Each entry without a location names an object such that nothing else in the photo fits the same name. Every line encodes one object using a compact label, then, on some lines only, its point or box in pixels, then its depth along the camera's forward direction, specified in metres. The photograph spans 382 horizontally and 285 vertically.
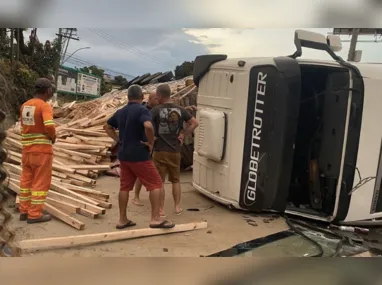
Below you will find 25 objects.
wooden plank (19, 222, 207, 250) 3.79
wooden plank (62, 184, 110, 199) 5.78
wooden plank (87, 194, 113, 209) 5.39
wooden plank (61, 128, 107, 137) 8.37
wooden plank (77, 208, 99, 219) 5.02
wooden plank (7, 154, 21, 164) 6.43
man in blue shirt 4.72
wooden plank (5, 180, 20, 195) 5.28
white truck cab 4.95
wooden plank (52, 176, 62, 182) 6.23
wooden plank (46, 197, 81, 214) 5.09
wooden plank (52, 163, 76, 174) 6.63
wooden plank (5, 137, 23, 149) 6.68
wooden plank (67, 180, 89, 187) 6.32
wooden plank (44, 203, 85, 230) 4.60
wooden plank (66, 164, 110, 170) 6.90
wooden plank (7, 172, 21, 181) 5.83
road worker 4.65
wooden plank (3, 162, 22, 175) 6.07
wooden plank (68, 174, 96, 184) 6.48
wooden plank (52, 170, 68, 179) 6.45
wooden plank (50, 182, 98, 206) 5.39
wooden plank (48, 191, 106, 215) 5.12
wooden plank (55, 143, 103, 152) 7.72
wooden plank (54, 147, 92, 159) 7.47
